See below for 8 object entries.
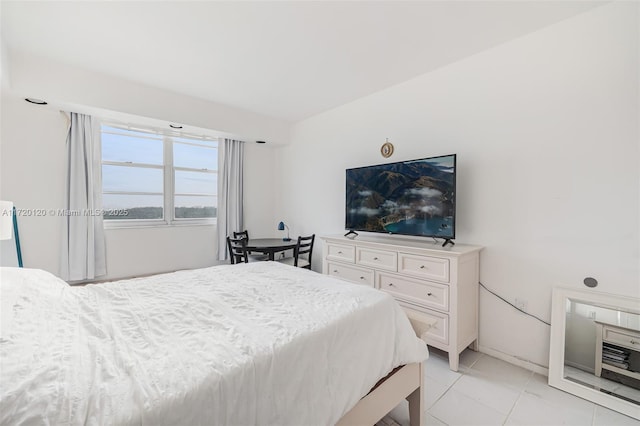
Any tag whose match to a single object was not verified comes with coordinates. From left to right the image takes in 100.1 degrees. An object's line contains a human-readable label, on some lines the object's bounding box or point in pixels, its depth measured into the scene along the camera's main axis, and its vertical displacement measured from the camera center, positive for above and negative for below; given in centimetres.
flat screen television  239 +14
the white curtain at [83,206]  309 -1
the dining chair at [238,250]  335 -54
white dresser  216 -62
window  351 +43
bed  73 -51
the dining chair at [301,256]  349 -63
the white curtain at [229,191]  423 +28
